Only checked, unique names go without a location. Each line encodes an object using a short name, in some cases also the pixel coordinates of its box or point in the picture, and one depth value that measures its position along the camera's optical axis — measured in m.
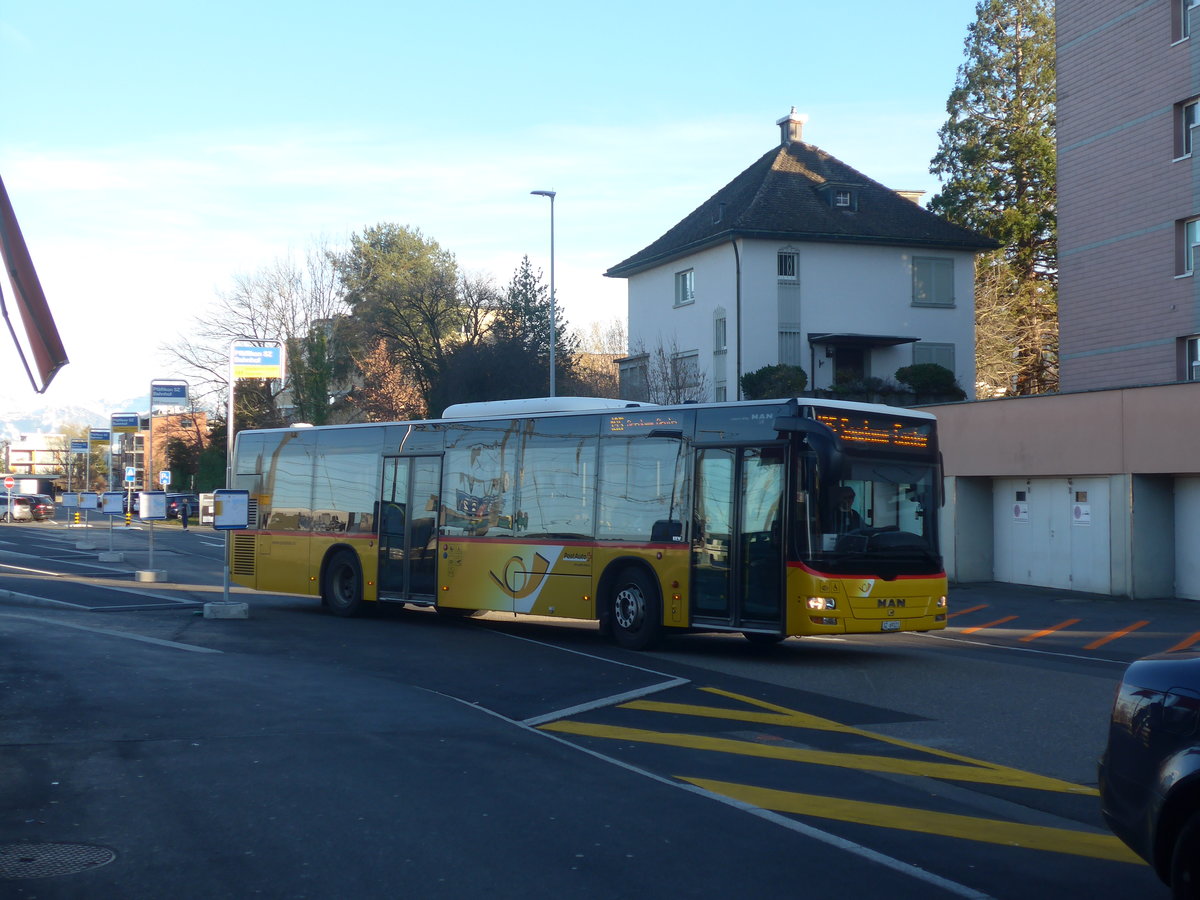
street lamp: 35.92
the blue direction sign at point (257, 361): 22.86
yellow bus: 14.34
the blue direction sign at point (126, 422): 37.50
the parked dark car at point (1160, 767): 4.85
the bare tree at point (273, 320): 63.53
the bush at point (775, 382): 36.66
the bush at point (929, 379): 38.72
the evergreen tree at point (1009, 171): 48.66
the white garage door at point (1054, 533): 24.39
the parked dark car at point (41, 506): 79.56
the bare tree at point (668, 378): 39.06
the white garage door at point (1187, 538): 23.11
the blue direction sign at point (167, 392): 28.80
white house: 42.78
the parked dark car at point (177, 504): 76.62
